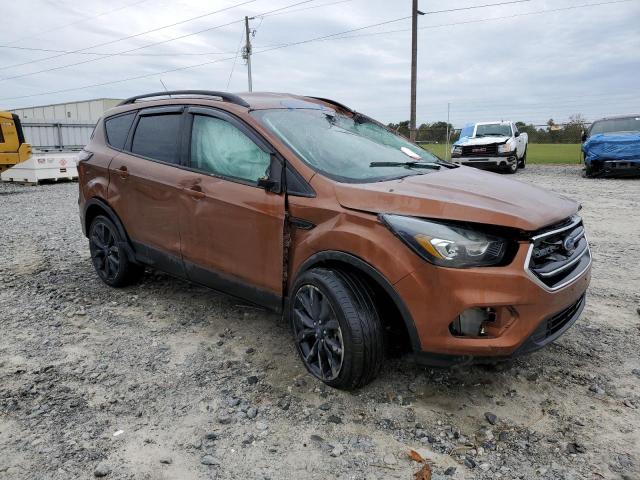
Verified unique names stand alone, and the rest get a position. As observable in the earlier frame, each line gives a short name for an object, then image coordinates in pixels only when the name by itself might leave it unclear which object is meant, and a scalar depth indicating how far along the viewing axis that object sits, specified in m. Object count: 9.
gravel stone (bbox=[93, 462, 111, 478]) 2.35
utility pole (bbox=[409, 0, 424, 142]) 20.52
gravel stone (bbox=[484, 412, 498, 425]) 2.72
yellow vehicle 15.56
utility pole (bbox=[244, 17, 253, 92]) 32.69
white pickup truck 17.08
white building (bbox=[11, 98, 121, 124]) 36.34
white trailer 16.45
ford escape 2.54
